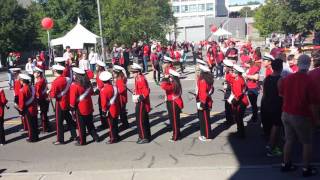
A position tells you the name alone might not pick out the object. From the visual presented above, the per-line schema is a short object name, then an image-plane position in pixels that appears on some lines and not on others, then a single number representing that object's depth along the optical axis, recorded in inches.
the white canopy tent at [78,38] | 782.6
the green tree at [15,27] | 1263.2
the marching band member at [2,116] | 304.1
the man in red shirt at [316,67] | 228.9
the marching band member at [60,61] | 348.2
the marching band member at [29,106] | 307.0
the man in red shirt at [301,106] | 201.6
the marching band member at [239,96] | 291.5
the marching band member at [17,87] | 311.3
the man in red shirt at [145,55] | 768.3
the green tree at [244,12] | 3861.6
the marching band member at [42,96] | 337.0
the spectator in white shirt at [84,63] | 590.5
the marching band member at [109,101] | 292.7
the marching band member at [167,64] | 311.4
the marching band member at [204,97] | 286.0
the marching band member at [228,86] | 305.7
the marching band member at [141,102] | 292.7
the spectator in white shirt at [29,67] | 652.2
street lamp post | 750.2
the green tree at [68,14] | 1194.6
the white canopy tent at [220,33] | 1424.2
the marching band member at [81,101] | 289.8
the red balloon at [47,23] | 808.9
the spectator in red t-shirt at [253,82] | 331.3
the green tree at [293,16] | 1383.2
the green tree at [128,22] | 889.7
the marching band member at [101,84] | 348.3
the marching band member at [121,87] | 327.9
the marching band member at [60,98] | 299.8
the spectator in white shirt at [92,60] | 714.9
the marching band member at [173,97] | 290.1
